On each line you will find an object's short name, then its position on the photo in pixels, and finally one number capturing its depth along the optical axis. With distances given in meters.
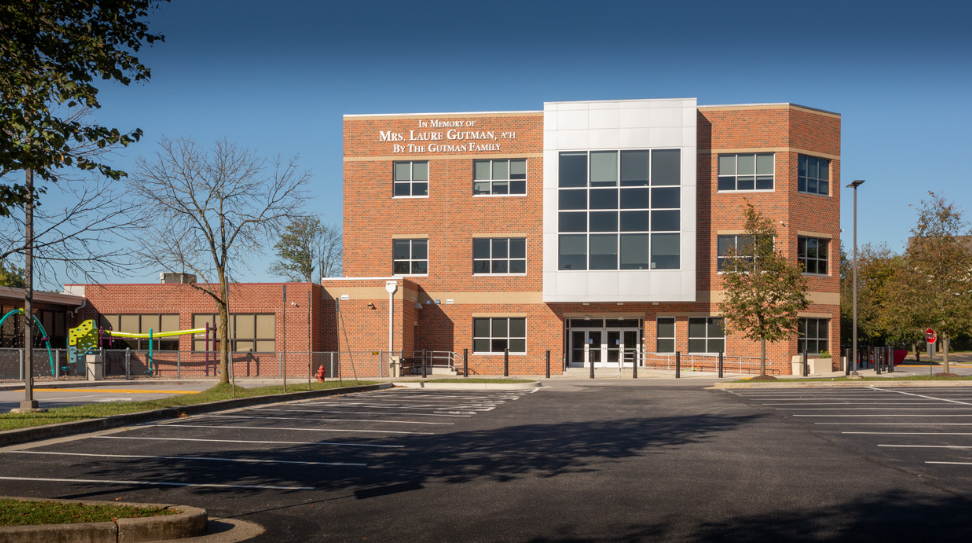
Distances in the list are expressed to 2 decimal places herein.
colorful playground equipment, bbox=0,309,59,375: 31.94
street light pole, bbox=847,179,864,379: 33.16
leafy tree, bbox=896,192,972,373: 31.84
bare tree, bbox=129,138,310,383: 24.30
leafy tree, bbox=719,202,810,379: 30.84
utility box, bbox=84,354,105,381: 31.53
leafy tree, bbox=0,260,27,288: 55.42
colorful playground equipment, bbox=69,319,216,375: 35.03
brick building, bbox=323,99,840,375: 37.25
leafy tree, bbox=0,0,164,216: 7.99
